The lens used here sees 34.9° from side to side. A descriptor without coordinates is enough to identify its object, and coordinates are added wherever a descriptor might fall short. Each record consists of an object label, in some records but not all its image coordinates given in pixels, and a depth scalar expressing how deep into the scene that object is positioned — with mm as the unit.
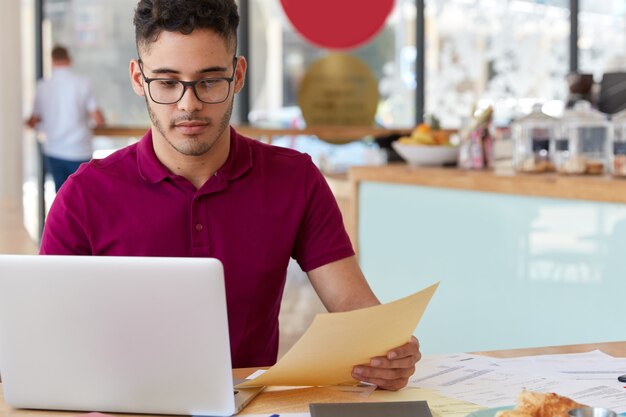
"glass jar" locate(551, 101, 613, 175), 3277
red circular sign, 5961
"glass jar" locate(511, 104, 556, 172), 3416
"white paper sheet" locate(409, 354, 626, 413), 1482
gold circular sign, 7637
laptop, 1302
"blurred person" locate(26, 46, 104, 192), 6418
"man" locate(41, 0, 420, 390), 1727
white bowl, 3879
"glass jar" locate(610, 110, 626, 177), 3107
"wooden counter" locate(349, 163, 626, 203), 2975
